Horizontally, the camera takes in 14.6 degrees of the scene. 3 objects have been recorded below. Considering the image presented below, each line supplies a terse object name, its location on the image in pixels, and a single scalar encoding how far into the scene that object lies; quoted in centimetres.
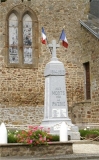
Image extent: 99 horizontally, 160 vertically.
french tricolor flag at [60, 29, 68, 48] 1709
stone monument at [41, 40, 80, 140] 1441
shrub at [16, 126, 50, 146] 1045
